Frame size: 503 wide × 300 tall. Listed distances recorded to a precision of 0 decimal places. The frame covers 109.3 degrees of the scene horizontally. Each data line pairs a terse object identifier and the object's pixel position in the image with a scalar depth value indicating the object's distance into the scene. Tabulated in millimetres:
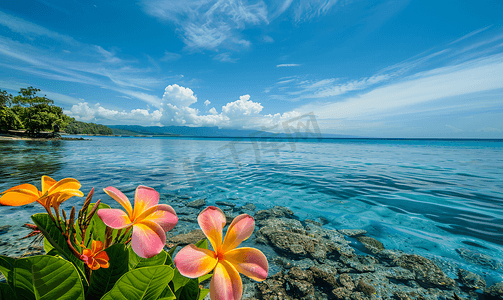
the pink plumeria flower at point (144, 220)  154
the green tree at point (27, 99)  57561
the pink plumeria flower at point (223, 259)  149
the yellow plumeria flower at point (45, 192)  164
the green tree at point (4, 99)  50090
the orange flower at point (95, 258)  160
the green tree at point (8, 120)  44516
